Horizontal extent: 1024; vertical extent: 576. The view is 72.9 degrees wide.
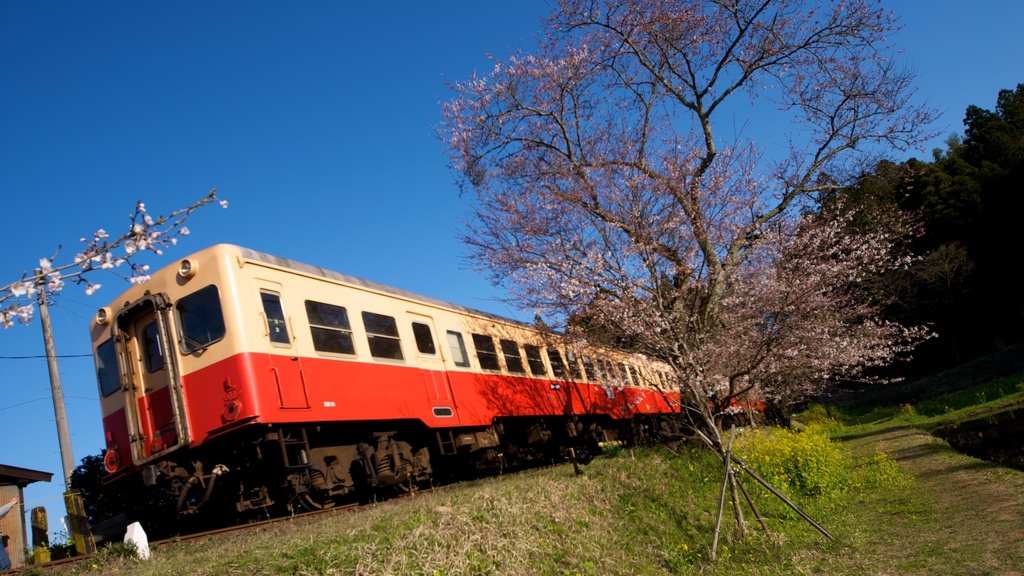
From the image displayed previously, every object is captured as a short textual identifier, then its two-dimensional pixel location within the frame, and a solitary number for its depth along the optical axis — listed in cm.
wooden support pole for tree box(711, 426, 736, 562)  625
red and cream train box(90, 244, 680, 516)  699
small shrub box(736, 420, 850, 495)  1000
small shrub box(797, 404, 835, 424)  2663
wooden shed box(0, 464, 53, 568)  1071
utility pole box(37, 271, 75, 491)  1151
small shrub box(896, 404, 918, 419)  2237
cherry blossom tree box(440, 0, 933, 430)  955
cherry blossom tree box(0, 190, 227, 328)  249
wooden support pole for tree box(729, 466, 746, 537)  701
